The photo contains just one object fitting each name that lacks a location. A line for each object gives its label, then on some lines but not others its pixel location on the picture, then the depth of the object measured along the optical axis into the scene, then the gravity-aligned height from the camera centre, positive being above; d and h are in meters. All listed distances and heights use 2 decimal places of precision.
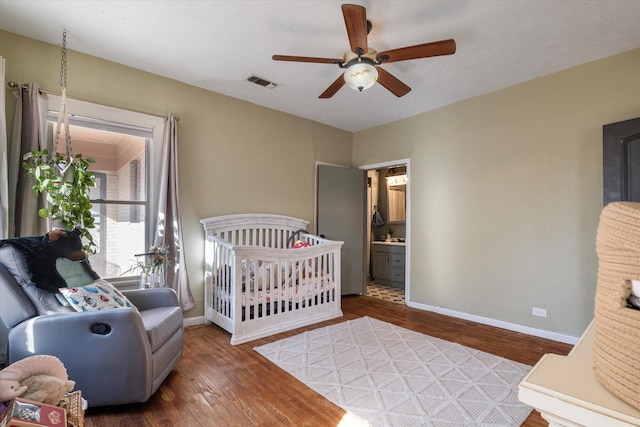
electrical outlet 3.14 -1.03
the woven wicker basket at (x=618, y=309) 0.43 -0.14
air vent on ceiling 3.29 +1.41
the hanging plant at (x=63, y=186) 2.29 +0.19
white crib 3.00 -0.73
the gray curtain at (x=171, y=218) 3.14 -0.07
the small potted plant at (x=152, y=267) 2.90 -0.52
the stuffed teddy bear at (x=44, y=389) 1.00 -0.59
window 2.91 +0.36
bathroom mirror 6.05 +0.18
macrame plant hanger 2.50 +0.78
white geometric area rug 1.86 -1.21
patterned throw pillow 1.85 -0.53
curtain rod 2.48 +1.01
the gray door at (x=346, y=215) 4.69 -0.06
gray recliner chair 1.72 -0.72
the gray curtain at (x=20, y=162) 2.45 +0.39
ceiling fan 1.94 +1.10
